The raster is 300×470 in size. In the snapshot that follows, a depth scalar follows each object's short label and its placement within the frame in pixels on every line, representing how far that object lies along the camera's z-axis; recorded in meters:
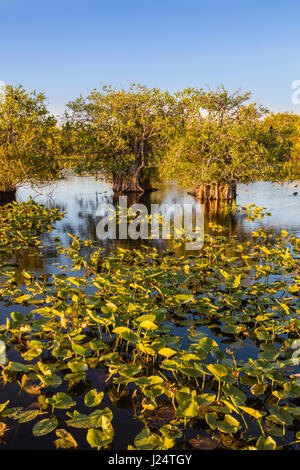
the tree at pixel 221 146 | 19.62
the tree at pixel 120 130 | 26.72
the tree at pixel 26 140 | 20.31
